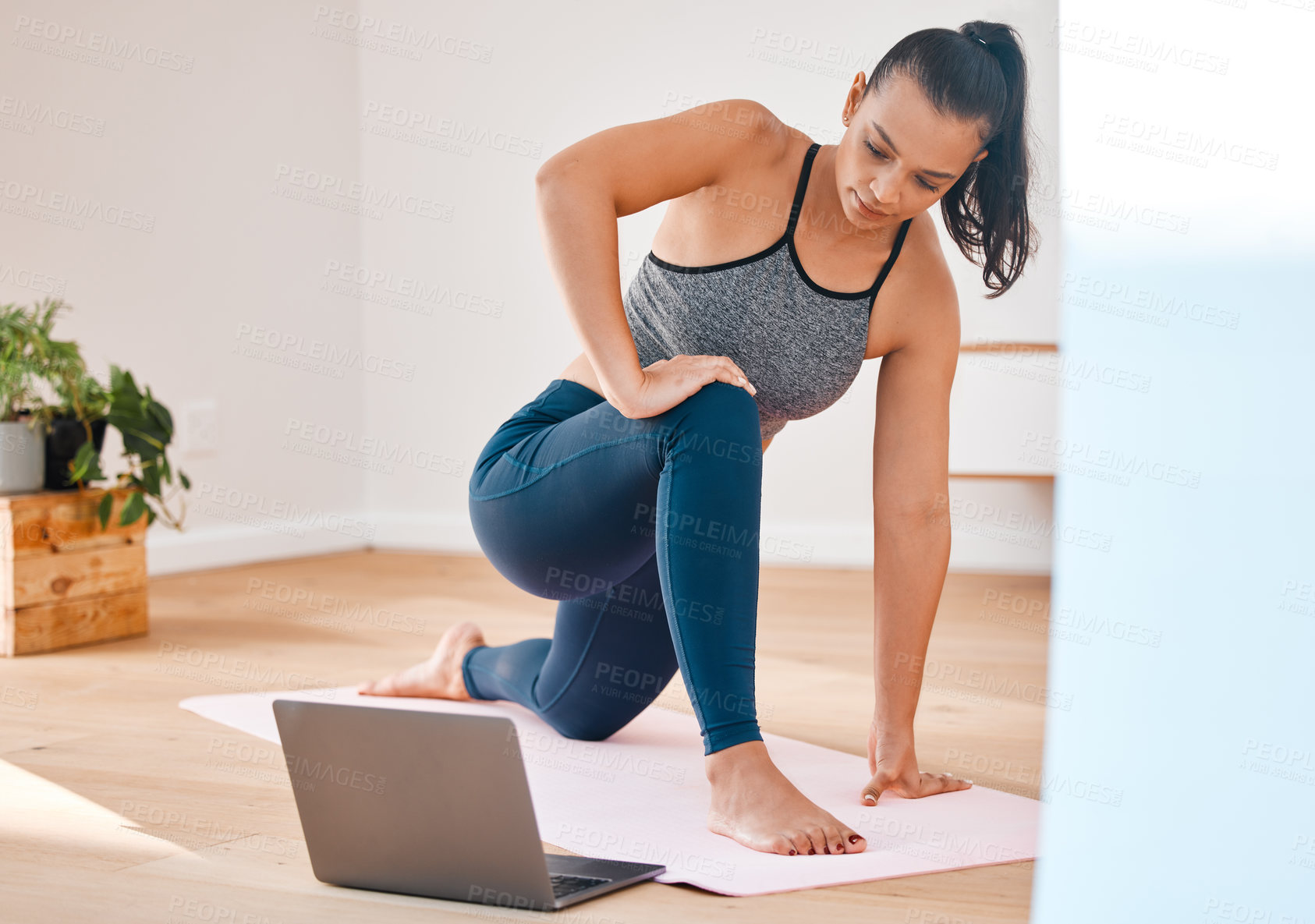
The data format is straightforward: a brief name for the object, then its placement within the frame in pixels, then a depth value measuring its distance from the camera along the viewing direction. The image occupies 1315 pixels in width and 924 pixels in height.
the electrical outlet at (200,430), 2.89
